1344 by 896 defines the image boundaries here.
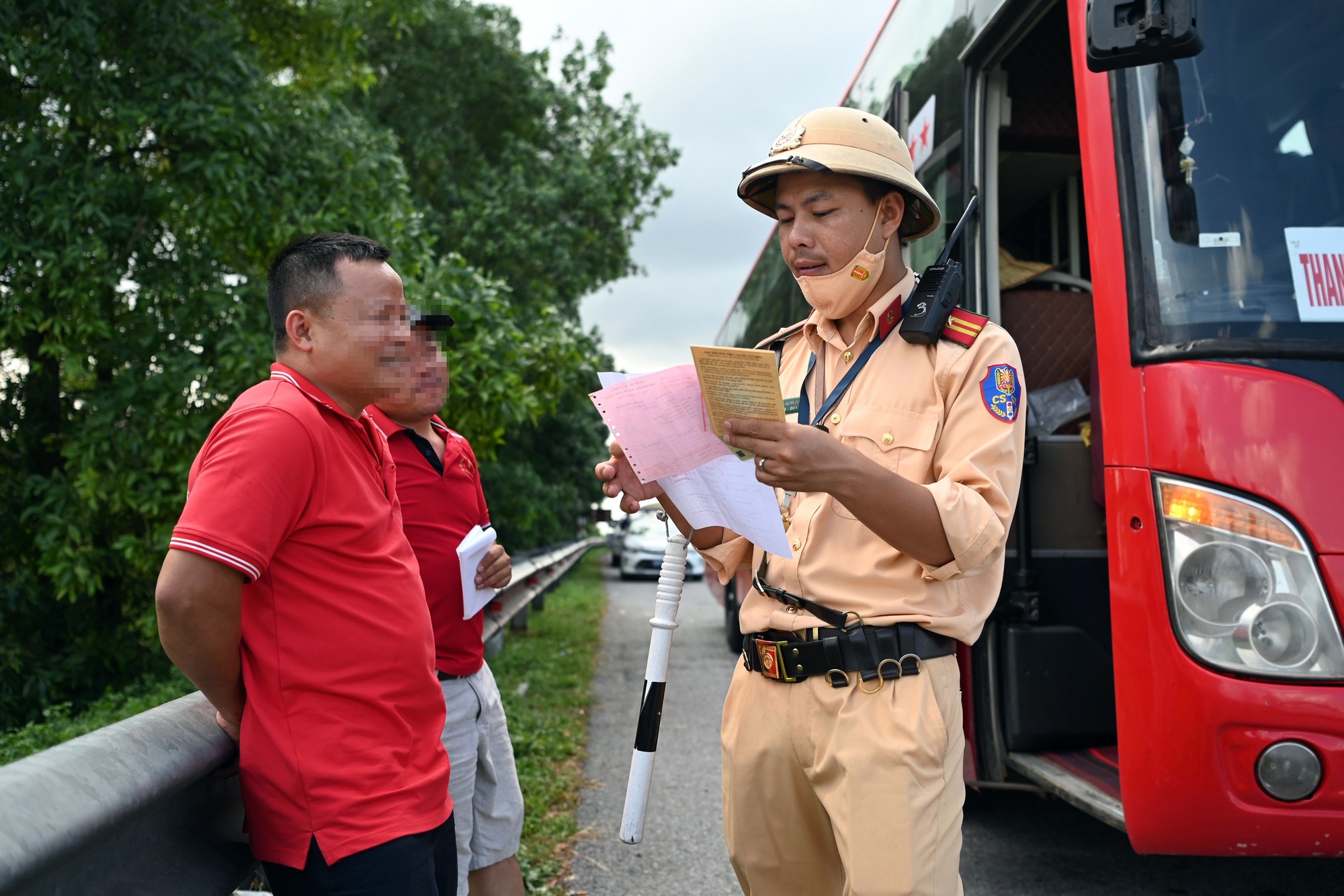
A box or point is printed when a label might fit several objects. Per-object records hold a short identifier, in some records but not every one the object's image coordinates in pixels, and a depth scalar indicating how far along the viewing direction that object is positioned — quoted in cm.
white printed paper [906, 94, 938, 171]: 440
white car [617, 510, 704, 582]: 2497
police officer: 190
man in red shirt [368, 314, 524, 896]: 291
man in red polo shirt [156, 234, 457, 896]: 175
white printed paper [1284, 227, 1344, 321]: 260
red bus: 242
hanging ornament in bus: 281
